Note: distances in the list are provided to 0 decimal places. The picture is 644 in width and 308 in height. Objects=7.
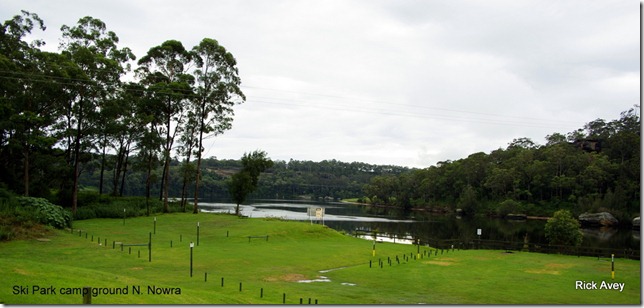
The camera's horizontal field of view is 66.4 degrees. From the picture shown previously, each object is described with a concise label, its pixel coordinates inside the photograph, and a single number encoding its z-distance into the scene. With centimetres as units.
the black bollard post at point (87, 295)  1183
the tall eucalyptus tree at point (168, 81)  5534
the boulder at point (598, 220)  9650
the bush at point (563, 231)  4766
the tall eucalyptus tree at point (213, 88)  5753
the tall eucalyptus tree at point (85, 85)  4812
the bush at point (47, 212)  3909
